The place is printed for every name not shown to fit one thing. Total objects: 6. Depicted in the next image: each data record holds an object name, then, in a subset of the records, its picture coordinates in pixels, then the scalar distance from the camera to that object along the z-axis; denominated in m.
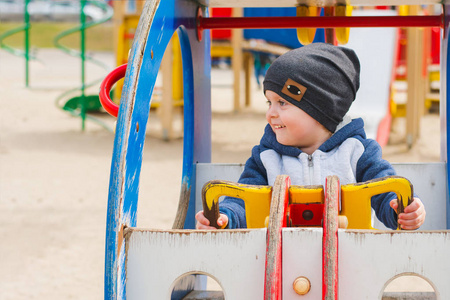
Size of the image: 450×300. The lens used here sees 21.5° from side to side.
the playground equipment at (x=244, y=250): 1.97
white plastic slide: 8.63
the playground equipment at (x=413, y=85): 8.87
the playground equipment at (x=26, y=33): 14.54
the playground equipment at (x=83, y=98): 10.69
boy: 2.63
